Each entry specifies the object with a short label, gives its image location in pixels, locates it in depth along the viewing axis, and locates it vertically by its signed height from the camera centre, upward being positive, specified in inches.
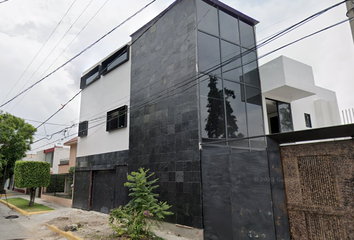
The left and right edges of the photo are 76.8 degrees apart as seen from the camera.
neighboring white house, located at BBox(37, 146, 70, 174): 992.2 +74.1
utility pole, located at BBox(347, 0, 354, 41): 174.7 +120.3
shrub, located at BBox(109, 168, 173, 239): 248.7 -47.3
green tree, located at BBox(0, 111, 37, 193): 827.4 +124.0
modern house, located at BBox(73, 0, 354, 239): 213.8 +68.1
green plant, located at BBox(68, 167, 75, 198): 706.7 -14.5
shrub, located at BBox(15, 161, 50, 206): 548.7 -6.6
